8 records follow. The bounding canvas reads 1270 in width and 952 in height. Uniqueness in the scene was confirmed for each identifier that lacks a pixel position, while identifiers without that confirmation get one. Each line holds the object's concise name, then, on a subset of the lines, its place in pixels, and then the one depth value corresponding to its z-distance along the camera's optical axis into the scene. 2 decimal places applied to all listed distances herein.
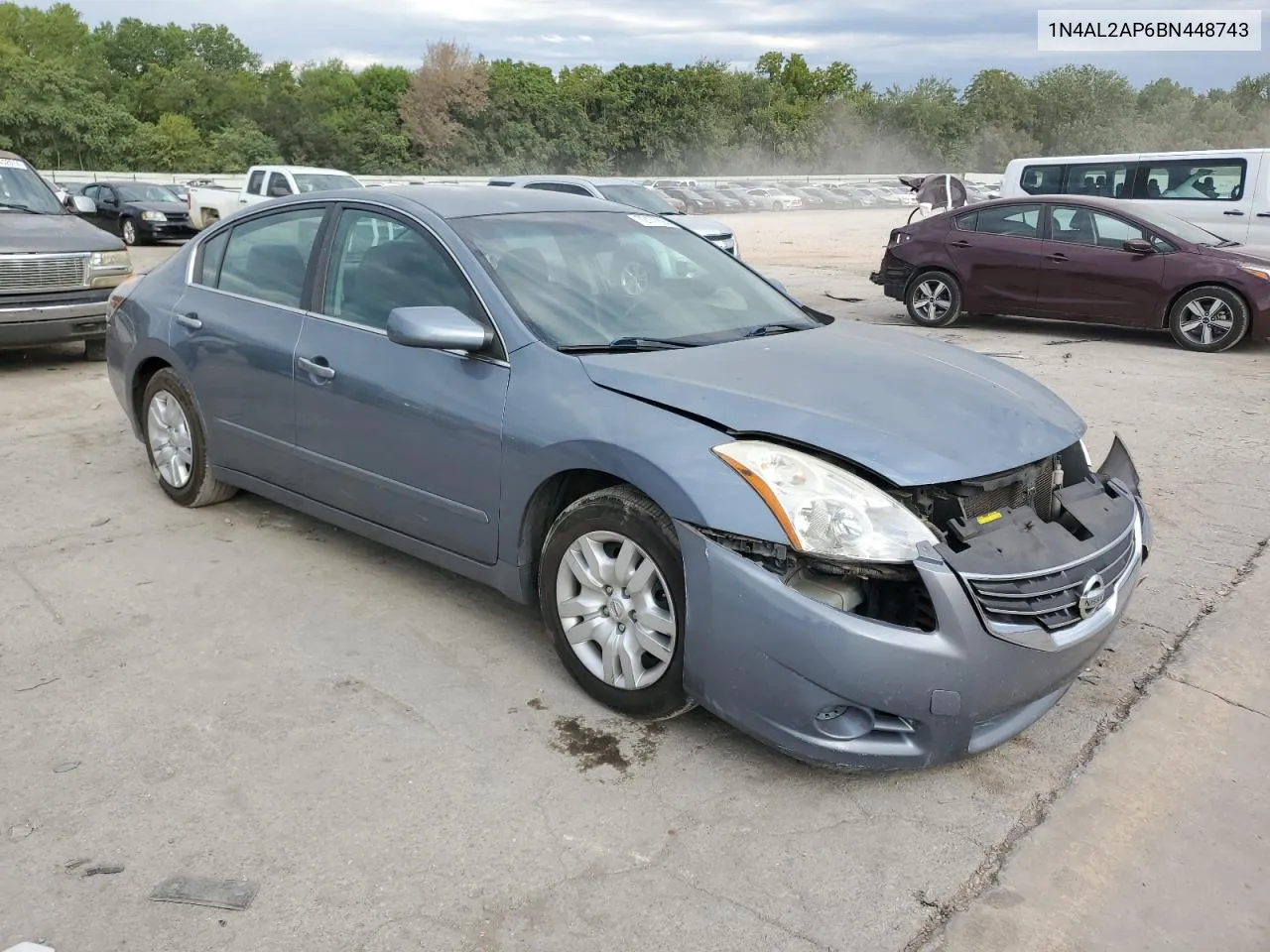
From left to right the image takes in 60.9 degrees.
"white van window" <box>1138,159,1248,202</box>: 12.98
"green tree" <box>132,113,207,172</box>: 62.94
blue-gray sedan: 2.90
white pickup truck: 19.36
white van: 12.81
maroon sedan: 10.32
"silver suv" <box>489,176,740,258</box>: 15.51
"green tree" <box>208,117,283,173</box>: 65.28
